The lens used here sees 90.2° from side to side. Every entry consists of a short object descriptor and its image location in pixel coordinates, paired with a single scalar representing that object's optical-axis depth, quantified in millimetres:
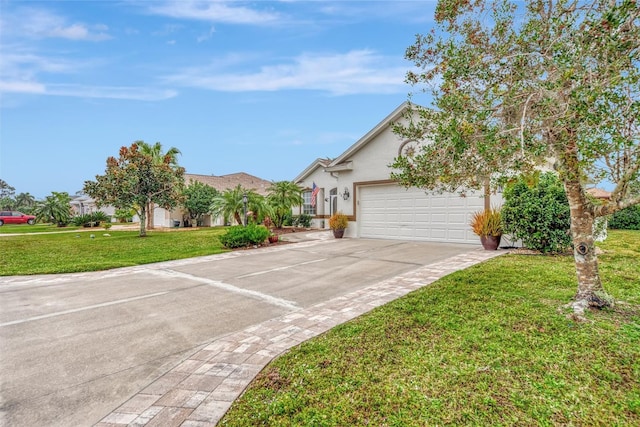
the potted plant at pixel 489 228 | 9625
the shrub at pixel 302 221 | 20078
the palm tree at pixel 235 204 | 18016
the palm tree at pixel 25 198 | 60281
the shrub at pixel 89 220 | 26578
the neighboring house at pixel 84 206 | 41006
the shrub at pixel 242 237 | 11992
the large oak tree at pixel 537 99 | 2965
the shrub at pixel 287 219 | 19719
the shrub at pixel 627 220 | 17984
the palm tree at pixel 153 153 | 23619
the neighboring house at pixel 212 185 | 26656
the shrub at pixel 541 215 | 8031
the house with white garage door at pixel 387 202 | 11648
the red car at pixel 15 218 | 32062
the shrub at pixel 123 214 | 30344
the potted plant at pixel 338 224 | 14359
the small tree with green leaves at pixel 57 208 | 28141
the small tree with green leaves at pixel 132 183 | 16219
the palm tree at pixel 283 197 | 18406
